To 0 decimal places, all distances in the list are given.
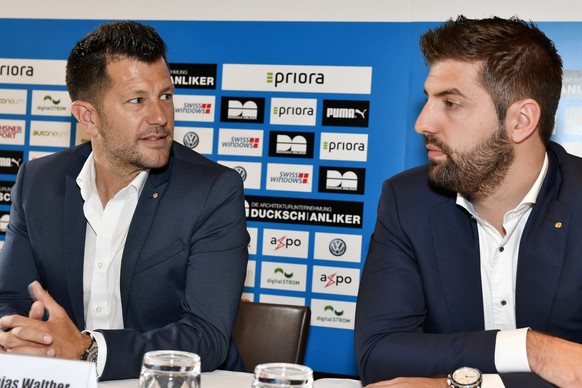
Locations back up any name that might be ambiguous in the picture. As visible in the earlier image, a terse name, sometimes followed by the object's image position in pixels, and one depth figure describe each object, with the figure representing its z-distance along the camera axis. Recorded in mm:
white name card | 1359
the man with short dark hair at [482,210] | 2213
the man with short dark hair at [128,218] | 2420
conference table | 1836
